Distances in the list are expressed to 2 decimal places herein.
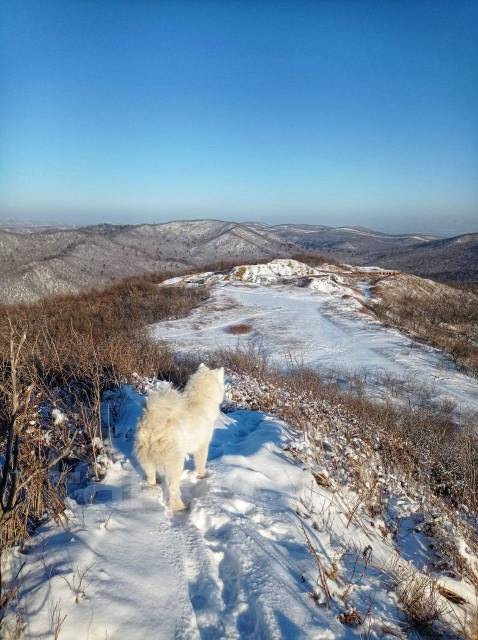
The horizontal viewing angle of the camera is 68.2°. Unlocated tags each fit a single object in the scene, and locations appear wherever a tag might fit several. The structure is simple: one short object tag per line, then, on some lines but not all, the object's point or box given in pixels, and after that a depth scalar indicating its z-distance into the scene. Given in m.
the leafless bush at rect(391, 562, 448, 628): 2.79
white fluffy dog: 3.33
